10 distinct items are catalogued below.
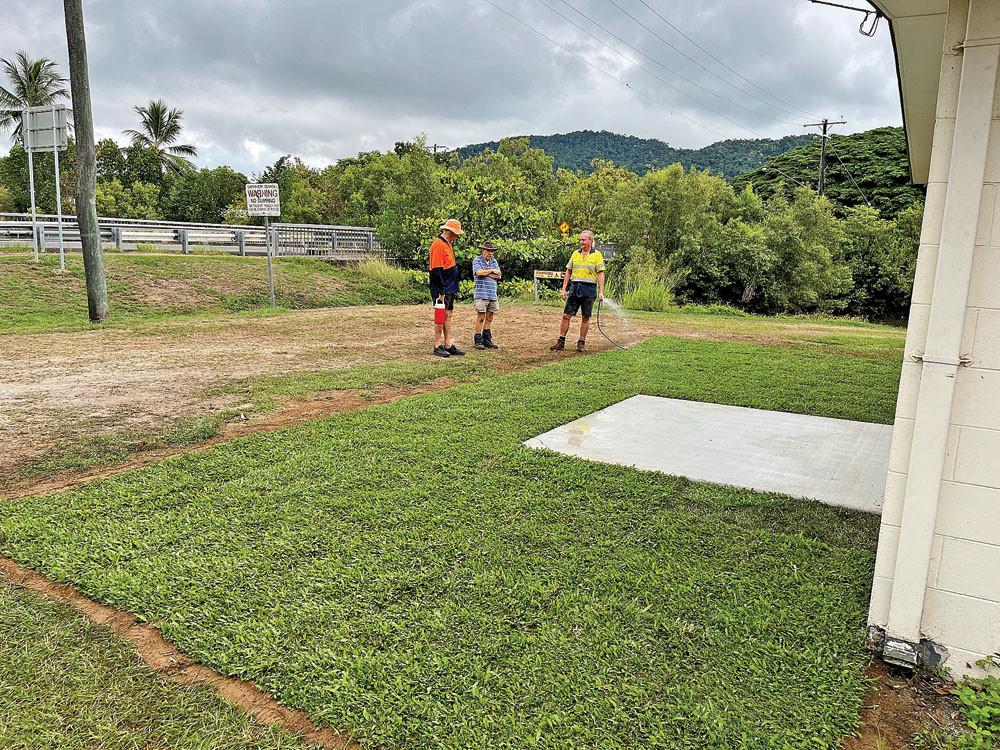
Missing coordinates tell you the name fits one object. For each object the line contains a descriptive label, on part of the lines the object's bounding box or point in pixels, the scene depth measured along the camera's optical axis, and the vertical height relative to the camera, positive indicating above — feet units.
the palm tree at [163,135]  146.20 +25.13
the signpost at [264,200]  45.11 +3.46
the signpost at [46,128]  42.42 +7.52
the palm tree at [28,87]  119.75 +28.57
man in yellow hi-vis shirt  30.35 -1.01
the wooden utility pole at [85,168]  35.58 +4.42
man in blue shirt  30.71 -1.50
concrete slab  13.91 -4.44
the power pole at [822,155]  121.59 +20.45
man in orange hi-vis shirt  28.04 -0.42
